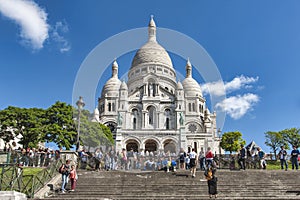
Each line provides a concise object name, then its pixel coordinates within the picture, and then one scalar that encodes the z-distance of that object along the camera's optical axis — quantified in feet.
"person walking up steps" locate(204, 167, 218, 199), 33.19
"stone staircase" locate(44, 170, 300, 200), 36.68
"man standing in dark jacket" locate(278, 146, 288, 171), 56.35
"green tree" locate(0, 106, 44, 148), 107.24
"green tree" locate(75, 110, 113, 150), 92.39
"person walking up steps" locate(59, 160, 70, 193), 38.99
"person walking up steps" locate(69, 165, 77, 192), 39.13
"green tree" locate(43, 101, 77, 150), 102.58
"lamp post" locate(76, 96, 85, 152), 73.26
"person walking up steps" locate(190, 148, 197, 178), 45.27
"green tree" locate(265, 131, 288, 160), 182.09
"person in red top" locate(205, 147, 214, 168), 46.44
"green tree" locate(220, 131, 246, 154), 190.60
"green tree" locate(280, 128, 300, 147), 173.96
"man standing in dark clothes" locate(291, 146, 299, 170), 53.42
